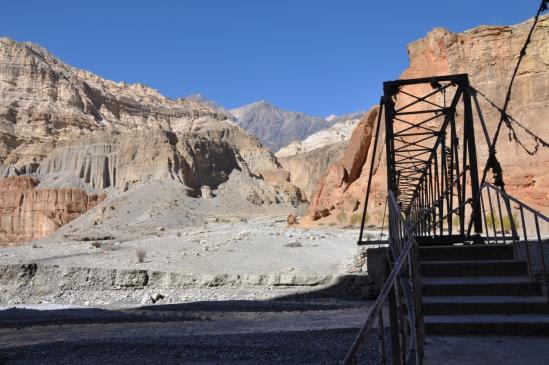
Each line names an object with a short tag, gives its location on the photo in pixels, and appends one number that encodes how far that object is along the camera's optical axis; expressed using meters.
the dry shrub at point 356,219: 36.66
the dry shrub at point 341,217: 38.22
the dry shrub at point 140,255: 24.22
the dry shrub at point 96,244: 34.66
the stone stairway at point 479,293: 5.05
